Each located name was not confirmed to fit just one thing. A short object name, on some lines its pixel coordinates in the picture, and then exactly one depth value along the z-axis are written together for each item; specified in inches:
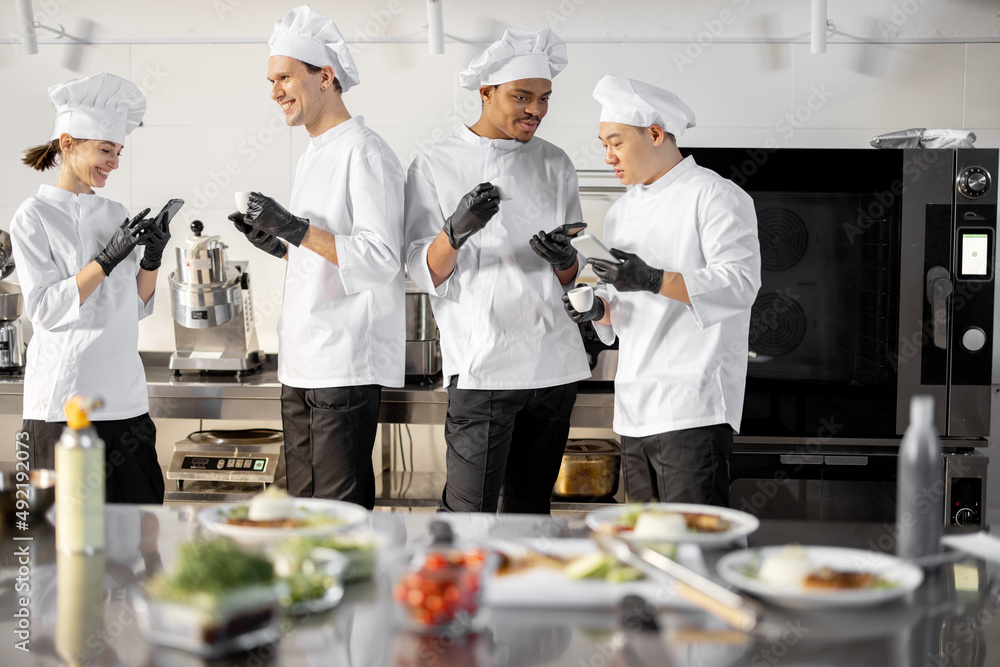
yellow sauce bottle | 45.6
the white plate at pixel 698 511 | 46.3
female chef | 83.2
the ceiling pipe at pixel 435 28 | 120.6
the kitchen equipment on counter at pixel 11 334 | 115.2
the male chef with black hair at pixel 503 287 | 83.4
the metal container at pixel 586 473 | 109.7
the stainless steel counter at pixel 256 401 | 107.5
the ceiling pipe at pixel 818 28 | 117.5
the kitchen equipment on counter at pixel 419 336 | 110.5
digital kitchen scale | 109.2
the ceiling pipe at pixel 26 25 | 124.7
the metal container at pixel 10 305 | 114.3
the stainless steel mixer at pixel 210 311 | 111.1
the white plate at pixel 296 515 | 45.8
